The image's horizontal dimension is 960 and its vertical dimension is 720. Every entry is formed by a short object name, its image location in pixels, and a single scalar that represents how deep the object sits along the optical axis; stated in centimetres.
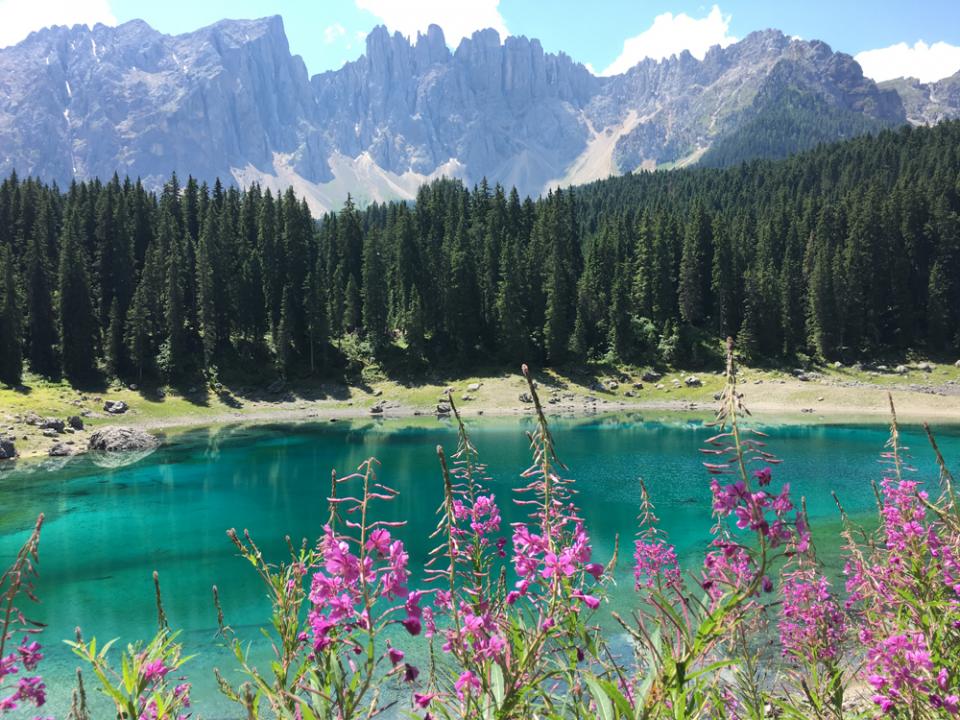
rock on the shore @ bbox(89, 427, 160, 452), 4788
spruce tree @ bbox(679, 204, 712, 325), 8006
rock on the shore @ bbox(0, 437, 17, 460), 4290
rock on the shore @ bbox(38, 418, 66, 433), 4991
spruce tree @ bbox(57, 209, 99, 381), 6444
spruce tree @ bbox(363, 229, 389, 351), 7719
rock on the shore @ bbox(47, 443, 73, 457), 4522
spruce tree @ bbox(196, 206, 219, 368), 7062
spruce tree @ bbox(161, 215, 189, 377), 6756
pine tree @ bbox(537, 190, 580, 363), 7431
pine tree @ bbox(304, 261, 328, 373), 7350
